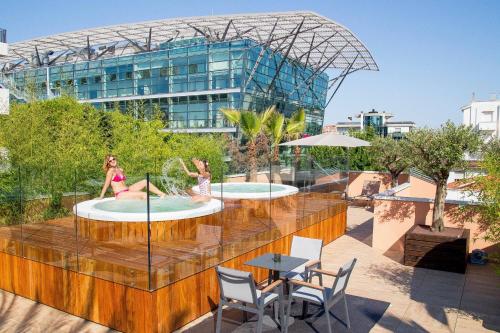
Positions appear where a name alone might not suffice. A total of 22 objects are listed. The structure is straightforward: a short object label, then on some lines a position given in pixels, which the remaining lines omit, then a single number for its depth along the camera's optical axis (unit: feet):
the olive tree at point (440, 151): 23.27
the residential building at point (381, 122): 195.22
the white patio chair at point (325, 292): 14.93
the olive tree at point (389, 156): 45.29
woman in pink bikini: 17.43
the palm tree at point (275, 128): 53.25
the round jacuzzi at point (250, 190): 21.12
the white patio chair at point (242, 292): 14.03
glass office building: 77.66
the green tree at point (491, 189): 15.13
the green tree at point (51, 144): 20.63
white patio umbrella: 35.22
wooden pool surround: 15.17
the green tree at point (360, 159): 53.62
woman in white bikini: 20.86
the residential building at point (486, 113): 174.91
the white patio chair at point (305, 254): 17.90
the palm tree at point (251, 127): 49.42
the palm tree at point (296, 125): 56.59
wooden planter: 22.76
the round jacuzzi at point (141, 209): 16.52
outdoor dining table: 15.97
